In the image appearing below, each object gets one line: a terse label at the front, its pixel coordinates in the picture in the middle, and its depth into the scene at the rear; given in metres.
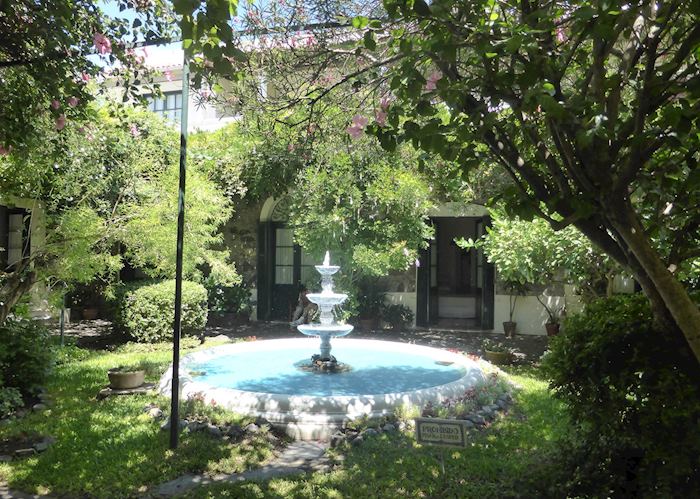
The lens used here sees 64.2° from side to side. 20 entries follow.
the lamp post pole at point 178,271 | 4.87
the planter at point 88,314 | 14.35
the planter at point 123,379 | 6.87
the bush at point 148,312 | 10.39
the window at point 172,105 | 16.03
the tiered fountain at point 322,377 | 5.77
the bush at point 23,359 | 6.48
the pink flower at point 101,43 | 5.29
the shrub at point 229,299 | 14.09
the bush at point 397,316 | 13.50
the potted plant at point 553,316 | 12.13
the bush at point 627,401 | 3.01
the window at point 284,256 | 15.35
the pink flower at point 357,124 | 7.44
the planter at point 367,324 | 13.46
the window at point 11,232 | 13.46
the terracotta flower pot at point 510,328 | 12.55
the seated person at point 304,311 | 12.07
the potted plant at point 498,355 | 9.30
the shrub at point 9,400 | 5.88
